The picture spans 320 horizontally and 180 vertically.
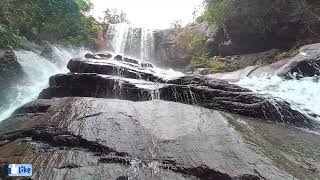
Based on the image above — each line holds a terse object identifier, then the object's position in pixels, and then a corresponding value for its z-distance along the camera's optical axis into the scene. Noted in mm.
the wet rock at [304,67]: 4195
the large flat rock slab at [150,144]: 1733
